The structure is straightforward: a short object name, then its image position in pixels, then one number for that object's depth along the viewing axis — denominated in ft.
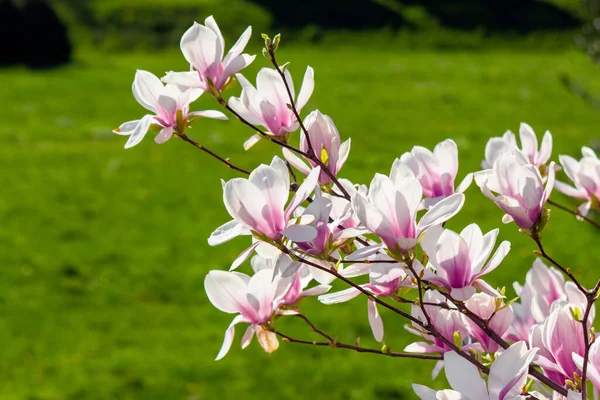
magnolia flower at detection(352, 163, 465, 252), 5.83
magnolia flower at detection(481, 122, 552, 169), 6.78
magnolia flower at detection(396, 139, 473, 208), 6.49
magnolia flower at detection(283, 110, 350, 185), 6.33
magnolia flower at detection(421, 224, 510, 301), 5.94
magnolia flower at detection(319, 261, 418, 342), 6.00
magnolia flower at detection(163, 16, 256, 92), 6.33
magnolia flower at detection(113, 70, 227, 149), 6.43
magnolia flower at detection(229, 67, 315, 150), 6.45
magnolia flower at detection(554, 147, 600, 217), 6.84
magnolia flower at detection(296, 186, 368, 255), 5.92
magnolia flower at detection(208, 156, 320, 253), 5.89
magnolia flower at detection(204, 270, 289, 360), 6.21
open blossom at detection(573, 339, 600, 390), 5.82
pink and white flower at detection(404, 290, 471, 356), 6.32
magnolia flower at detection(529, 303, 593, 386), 5.97
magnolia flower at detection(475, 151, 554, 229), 5.97
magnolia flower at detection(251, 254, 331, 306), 6.33
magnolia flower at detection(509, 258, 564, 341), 6.70
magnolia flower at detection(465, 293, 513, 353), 6.24
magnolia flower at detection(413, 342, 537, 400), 5.67
